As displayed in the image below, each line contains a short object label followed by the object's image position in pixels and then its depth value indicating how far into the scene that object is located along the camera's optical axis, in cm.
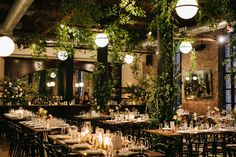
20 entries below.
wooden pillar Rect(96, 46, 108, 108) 1158
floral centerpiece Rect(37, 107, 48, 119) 991
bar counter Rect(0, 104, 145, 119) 1408
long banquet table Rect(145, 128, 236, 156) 724
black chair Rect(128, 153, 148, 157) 452
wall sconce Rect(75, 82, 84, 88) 2505
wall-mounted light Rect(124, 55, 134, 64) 1320
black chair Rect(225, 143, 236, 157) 599
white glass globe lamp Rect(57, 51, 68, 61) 1328
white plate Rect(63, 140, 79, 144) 584
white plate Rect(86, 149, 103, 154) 490
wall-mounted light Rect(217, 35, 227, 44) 1398
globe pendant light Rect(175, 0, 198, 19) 575
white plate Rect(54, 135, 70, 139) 634
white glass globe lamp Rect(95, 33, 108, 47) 916
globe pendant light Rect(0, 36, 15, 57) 671
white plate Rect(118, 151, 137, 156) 471
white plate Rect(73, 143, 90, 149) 537
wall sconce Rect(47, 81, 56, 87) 2452
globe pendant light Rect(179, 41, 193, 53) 1059
